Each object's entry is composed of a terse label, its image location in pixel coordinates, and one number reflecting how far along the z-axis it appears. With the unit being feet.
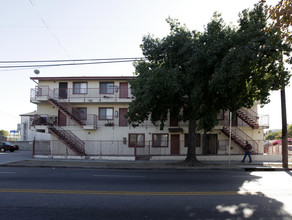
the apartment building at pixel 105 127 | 72.13
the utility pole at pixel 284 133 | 50.49
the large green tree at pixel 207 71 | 43.06
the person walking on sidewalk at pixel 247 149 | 57.98
